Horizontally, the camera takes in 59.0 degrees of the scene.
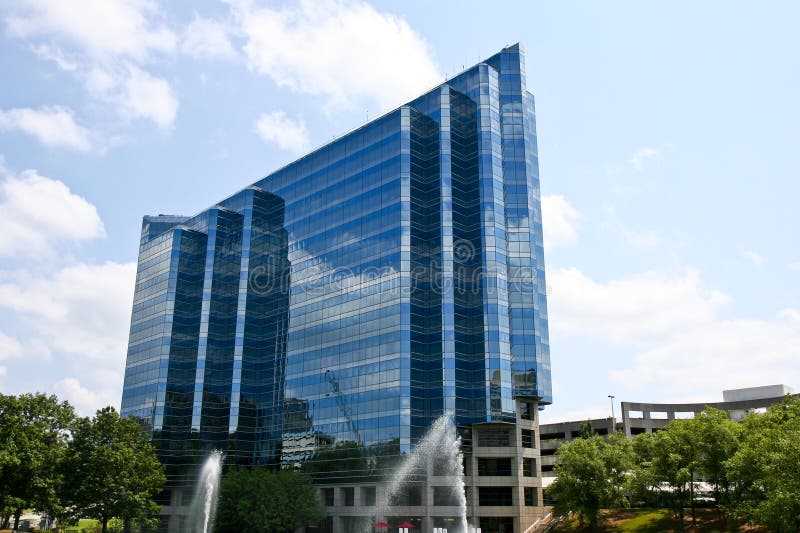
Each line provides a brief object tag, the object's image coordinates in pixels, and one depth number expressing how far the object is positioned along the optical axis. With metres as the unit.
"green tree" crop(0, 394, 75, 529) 63.88
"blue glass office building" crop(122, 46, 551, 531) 87.69
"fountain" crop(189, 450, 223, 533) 89.69
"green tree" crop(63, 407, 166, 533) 73.19
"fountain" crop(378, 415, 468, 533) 84.12
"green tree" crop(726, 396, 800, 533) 48.19
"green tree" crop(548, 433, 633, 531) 76.44
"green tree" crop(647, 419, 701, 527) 70.00
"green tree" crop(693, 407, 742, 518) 67.62
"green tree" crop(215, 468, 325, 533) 81.69
